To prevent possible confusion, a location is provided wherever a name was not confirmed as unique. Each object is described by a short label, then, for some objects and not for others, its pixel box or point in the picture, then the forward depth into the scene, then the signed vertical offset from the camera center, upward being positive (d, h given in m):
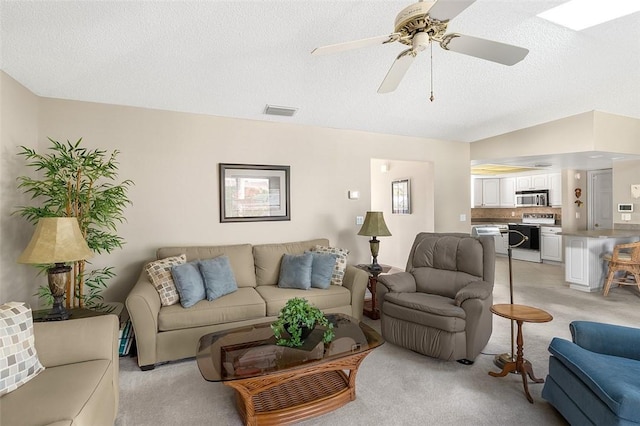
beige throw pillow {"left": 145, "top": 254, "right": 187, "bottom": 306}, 2.93 -0.65
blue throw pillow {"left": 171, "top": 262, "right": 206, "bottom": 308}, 2.93 -0.69
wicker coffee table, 1.91 -0.98
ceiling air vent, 3.65 +1.18
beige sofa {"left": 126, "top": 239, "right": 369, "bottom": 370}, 2.71 -0.89
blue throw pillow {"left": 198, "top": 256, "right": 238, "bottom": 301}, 3.09 -0.67
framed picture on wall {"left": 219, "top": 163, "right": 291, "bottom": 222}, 3.91 +0.23
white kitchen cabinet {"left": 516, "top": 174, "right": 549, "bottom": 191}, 7.53 +0.63
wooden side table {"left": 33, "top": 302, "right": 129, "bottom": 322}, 2.20 -0.75
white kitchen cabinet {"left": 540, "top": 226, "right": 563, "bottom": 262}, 7.06 -0.82
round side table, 2.24 -0.80
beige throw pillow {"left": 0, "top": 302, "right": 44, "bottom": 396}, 1.57 -0.71
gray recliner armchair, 2.69 -0.85
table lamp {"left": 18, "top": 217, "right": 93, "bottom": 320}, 2.11 -0.26
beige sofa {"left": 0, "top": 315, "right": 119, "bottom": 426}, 1.40 -0.88
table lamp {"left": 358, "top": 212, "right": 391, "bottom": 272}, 4.00 -0.26
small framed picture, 6.03 +0.25
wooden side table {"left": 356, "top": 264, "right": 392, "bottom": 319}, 3.87 -1.15
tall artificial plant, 2.71 +0.10
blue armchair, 1.56 -0.94
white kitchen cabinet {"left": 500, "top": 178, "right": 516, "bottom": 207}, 8.18 +0.42
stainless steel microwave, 7.46 +0.24
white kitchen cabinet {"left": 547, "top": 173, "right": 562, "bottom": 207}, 7.17 +0.43
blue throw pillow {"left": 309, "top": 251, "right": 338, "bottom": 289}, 3.52 -0.68
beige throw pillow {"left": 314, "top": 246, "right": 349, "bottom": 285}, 3.67 -0.67
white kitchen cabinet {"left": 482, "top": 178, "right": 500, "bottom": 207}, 8.50 +0.43
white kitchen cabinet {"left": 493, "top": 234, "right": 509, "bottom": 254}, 7.90 -0.93
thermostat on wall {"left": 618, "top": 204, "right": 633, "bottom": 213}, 5.38 -0.02
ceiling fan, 1.49 +0.90
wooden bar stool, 4.54 -0.81
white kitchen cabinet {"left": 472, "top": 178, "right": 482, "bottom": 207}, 8.73 +0.45
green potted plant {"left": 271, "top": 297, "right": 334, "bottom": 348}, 2.21 -0.80
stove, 7.44 -0.57
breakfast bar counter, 4.90 -0.74
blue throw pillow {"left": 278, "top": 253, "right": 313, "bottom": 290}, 3.47 -0.69
